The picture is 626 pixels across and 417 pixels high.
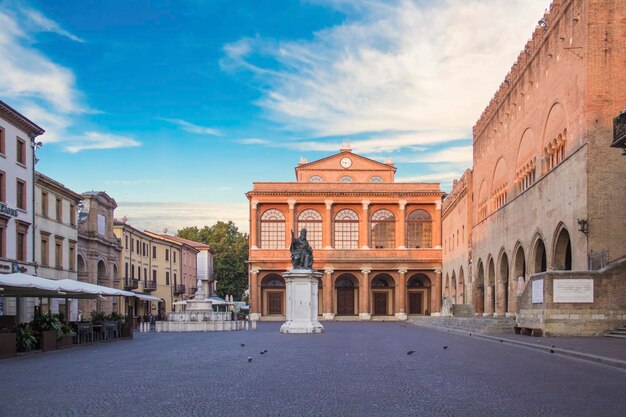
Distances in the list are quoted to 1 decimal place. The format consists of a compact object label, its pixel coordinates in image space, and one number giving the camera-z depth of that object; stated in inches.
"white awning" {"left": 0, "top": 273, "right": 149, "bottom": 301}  885.6
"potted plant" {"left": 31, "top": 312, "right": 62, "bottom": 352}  932.6
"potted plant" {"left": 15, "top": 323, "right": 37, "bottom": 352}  882.8
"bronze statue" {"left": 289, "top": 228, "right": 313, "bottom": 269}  1398.9
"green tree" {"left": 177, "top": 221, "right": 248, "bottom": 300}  4023.1
